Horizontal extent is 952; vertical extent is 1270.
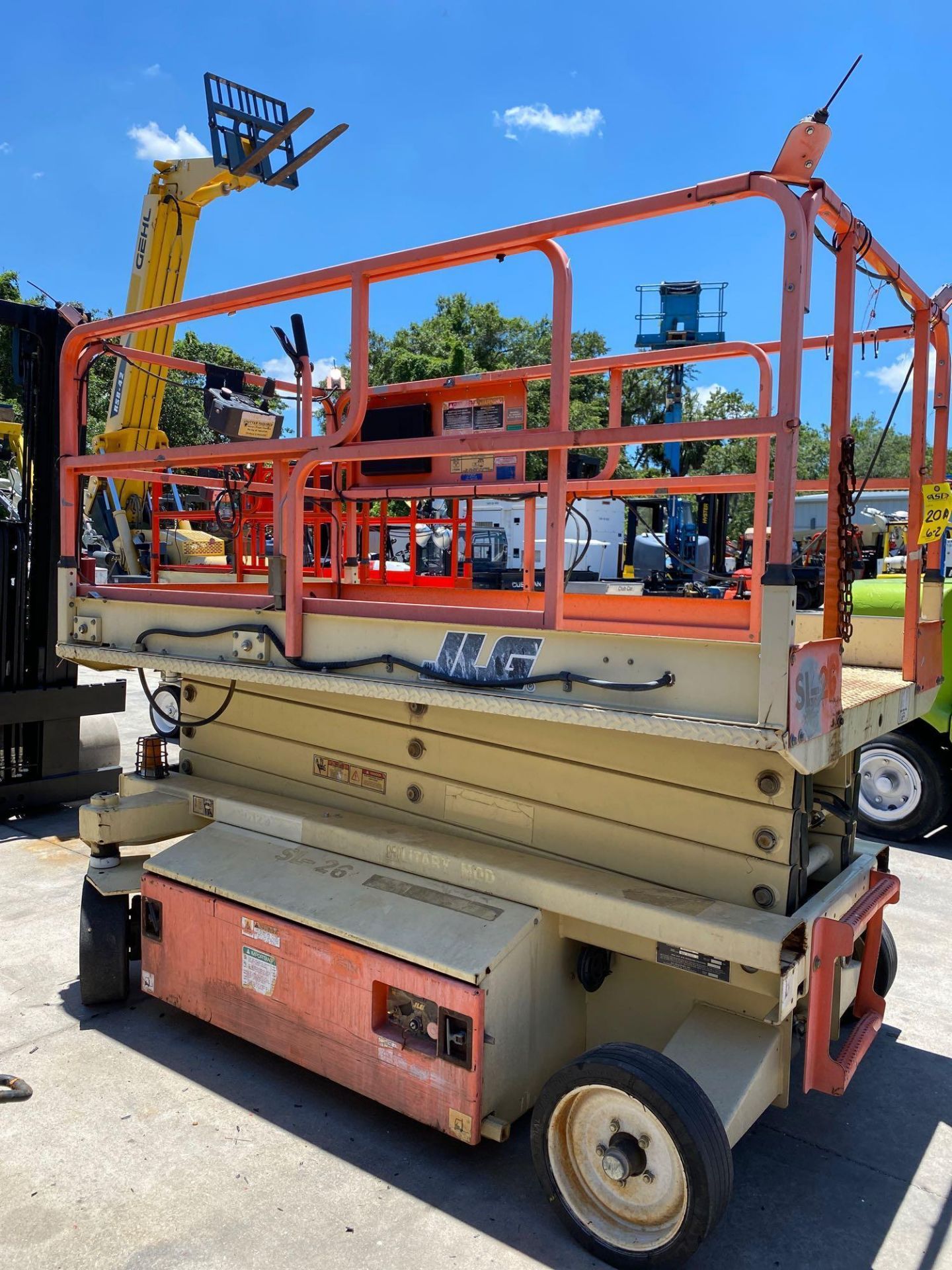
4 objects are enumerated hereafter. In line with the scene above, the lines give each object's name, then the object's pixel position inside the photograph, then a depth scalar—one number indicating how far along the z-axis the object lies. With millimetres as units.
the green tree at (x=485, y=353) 30984
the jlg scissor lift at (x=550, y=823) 2414
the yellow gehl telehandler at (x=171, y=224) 9359
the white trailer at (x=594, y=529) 19719
